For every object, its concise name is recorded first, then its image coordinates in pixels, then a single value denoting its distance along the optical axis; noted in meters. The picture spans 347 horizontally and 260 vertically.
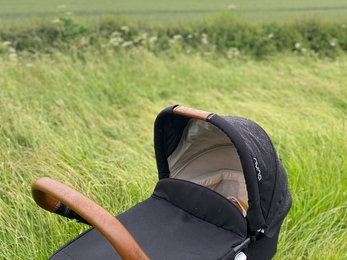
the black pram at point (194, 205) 1.47
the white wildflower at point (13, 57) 4.53
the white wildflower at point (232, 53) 6.54
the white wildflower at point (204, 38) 6.57
